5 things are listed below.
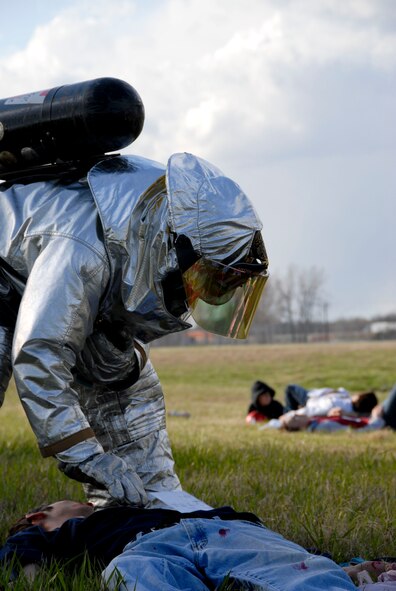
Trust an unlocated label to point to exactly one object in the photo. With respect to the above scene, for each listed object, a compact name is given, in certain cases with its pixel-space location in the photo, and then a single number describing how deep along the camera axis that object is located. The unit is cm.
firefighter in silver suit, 330
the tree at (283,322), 5629
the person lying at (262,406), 1252
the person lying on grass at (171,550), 274
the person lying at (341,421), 1081
